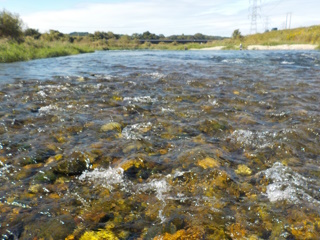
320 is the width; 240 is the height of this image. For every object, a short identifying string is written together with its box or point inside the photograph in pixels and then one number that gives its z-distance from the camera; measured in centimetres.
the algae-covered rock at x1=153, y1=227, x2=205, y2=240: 211
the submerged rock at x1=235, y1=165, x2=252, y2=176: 313
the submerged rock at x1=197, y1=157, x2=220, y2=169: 324
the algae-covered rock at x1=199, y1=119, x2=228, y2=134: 452
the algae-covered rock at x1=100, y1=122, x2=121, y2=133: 448
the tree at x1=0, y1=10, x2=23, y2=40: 2748
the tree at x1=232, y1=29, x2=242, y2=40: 6206
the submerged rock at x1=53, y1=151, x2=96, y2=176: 315
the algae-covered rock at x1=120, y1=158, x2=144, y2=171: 324
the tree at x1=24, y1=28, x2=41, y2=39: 5531
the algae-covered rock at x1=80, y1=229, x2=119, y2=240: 212
